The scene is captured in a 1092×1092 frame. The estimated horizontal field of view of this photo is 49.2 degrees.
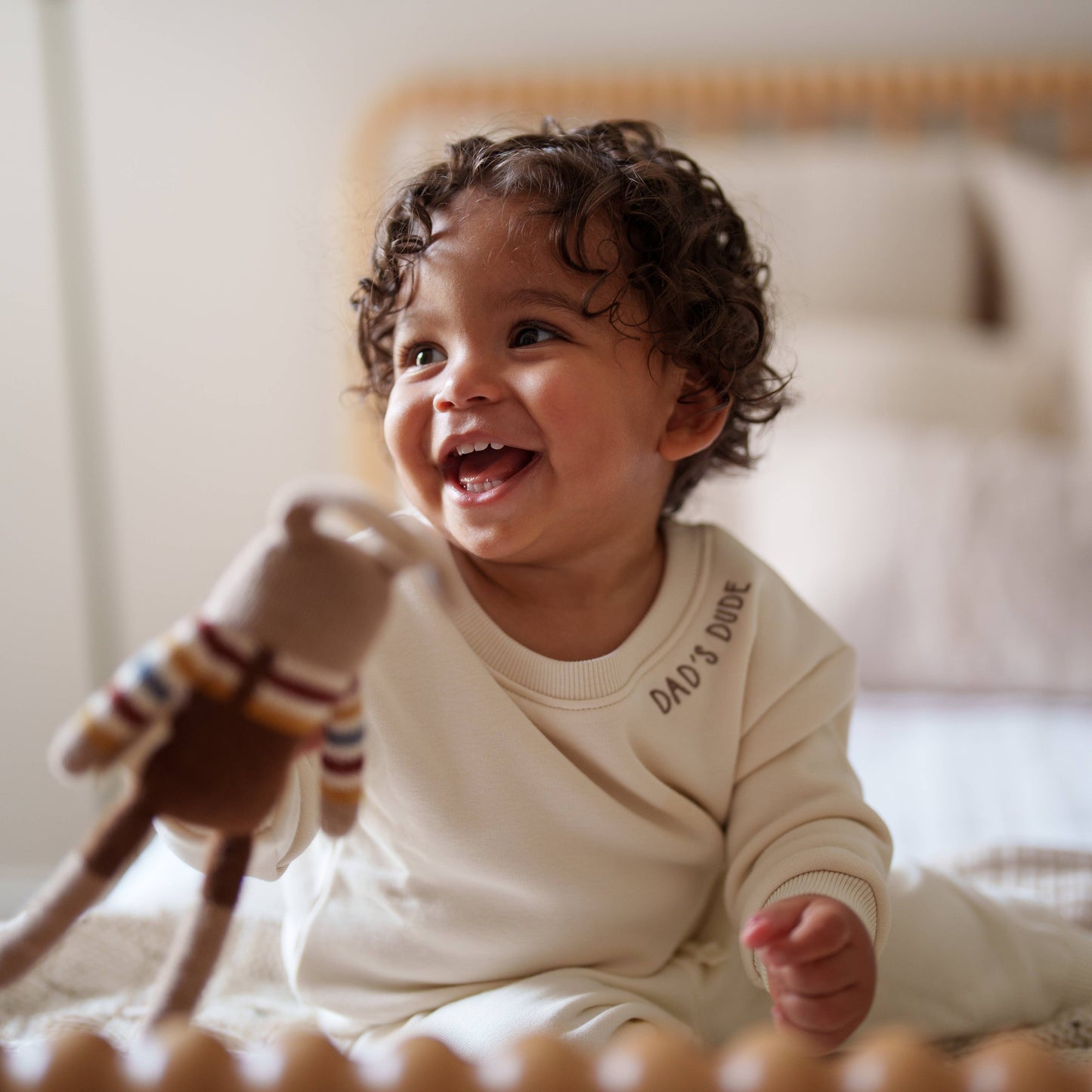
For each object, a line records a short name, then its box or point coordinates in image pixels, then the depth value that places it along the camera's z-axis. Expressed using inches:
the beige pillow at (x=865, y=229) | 78.4
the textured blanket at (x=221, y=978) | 33.8
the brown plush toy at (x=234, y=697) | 18.5
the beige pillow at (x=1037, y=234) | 77.2
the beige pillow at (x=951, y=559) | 60.2
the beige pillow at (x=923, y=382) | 70.9
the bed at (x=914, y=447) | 42.3
